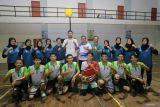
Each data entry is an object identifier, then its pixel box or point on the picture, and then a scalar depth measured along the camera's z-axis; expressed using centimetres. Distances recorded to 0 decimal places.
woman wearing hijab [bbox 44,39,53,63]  386
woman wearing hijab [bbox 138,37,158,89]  340
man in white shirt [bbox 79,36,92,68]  381
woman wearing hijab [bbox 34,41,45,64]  362
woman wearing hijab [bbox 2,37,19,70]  339
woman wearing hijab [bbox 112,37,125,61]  371
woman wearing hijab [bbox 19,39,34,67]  352
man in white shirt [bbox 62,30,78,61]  377
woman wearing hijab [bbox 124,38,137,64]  356
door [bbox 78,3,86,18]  994
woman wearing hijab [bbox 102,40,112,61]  376
